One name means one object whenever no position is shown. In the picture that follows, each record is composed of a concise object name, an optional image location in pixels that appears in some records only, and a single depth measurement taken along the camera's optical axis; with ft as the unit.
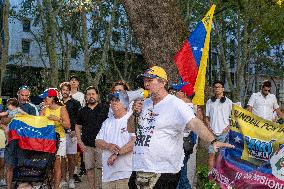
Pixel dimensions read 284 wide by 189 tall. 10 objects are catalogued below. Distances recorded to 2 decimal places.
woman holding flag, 31.19
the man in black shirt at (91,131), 29.50
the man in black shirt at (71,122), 34.30
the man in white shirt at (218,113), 35.12
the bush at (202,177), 25.44
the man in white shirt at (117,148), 23.03
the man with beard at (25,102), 32.12
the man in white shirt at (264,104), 38.93
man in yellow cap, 17.76
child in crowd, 32.14
